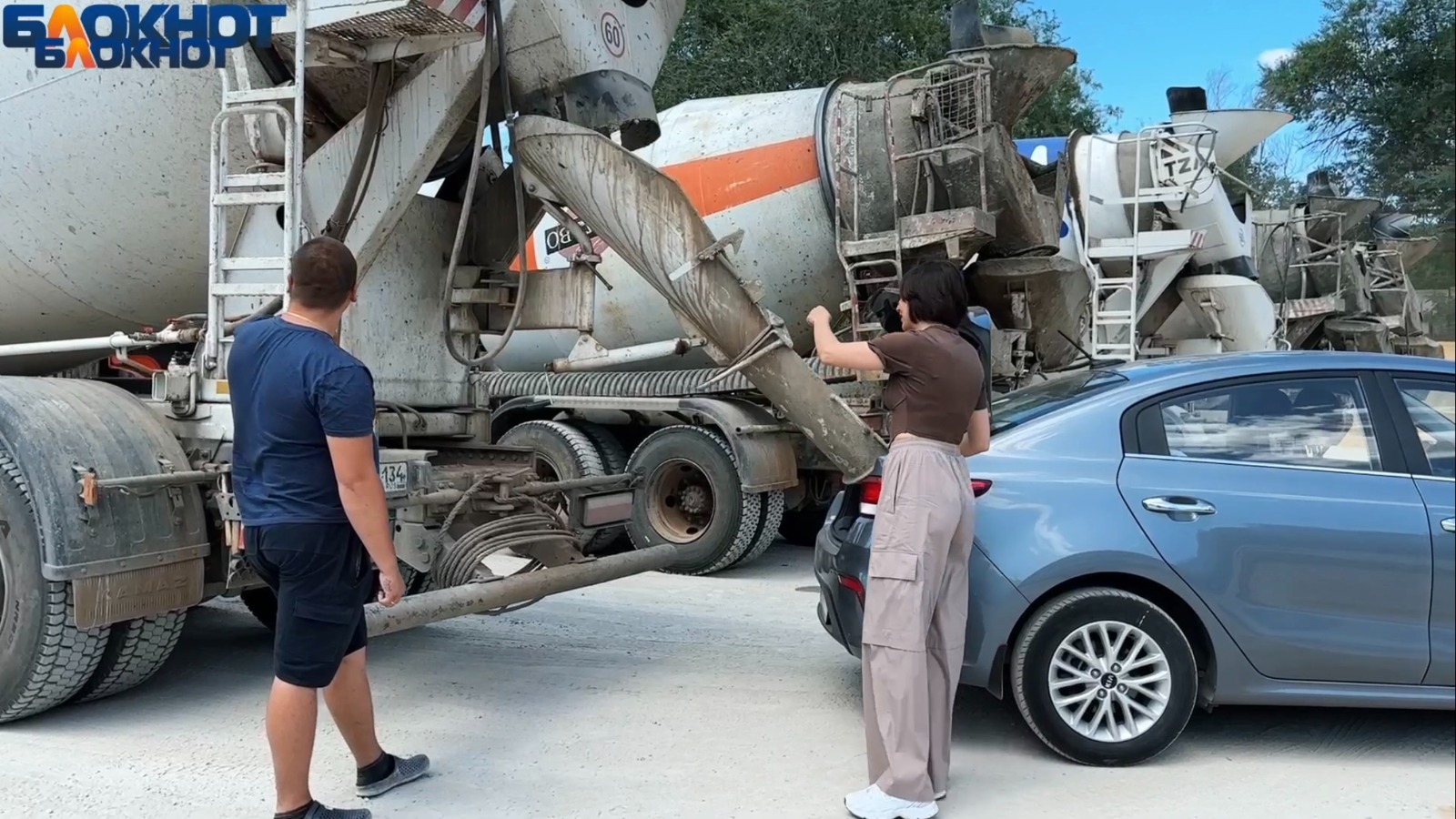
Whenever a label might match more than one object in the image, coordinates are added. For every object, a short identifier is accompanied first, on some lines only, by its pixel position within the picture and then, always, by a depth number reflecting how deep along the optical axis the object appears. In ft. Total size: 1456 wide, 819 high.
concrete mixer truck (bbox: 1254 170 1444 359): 48.14
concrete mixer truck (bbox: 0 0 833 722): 14.06
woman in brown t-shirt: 11.71
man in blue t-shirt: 10.51
